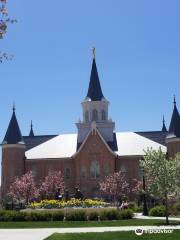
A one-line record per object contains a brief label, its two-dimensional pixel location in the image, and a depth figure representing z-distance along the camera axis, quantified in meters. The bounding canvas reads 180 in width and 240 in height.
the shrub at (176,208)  41.59
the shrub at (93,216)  34.40
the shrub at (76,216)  34.09
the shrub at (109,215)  34.28
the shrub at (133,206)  53.56
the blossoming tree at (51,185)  74.88
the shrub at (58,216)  34.41
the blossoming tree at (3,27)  10.40
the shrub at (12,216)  34.72
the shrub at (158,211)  39.86
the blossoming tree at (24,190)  72.31
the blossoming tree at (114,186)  72.75
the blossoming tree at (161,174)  29.53
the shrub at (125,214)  34.77
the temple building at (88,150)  77.25
